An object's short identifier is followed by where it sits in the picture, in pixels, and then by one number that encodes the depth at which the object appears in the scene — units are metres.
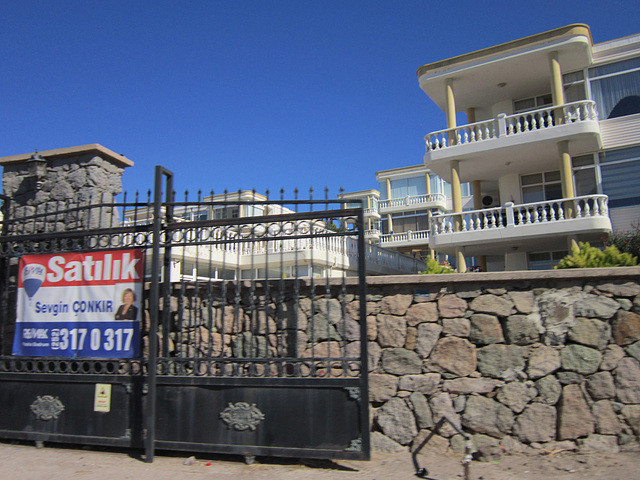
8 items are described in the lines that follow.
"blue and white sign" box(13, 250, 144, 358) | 5.63
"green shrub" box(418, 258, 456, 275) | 12.00
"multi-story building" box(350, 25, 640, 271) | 14.48
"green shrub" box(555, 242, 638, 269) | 7.68
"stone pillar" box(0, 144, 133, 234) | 6.78
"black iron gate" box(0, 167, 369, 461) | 4.83
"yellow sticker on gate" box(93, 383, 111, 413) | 5.43
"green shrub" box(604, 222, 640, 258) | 12.92
